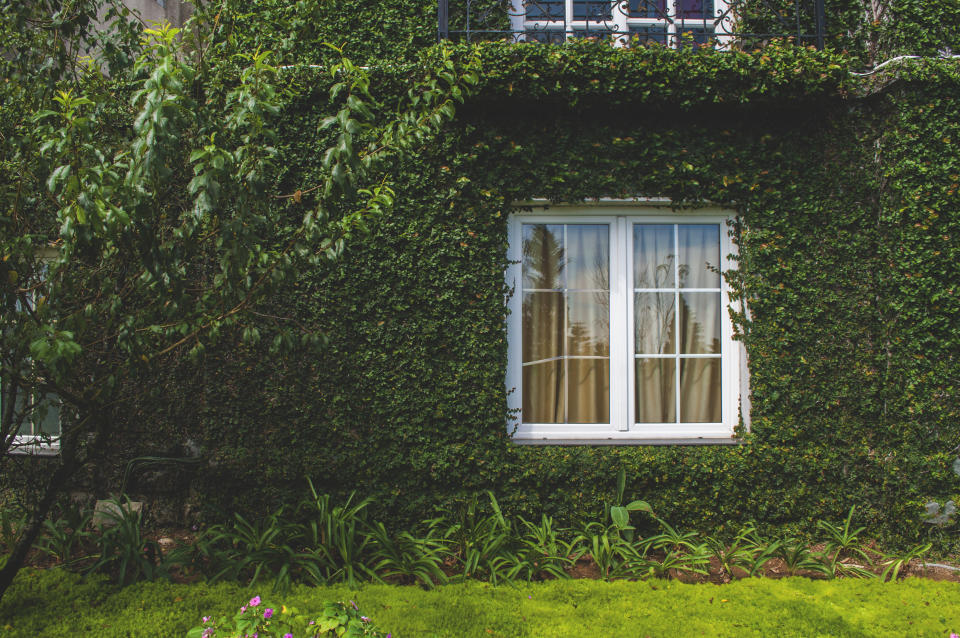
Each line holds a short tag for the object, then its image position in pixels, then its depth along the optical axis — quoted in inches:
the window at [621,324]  187.0
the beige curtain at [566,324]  187.8
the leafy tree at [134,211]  90.7
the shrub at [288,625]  87.8
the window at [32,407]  112.7
